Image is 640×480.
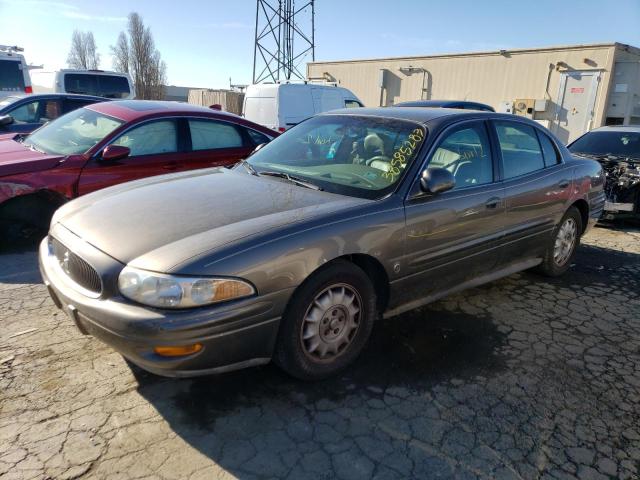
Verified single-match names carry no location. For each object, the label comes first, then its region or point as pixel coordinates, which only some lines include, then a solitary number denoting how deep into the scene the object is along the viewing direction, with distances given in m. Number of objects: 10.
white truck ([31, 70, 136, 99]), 12.03
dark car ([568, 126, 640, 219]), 6.81
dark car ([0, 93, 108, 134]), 7.94
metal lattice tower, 24.70
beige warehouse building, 13.98
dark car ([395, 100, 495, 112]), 10.38
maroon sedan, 4.73
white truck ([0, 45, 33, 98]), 12.86
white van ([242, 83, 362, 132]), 11.04
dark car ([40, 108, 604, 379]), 2.31
